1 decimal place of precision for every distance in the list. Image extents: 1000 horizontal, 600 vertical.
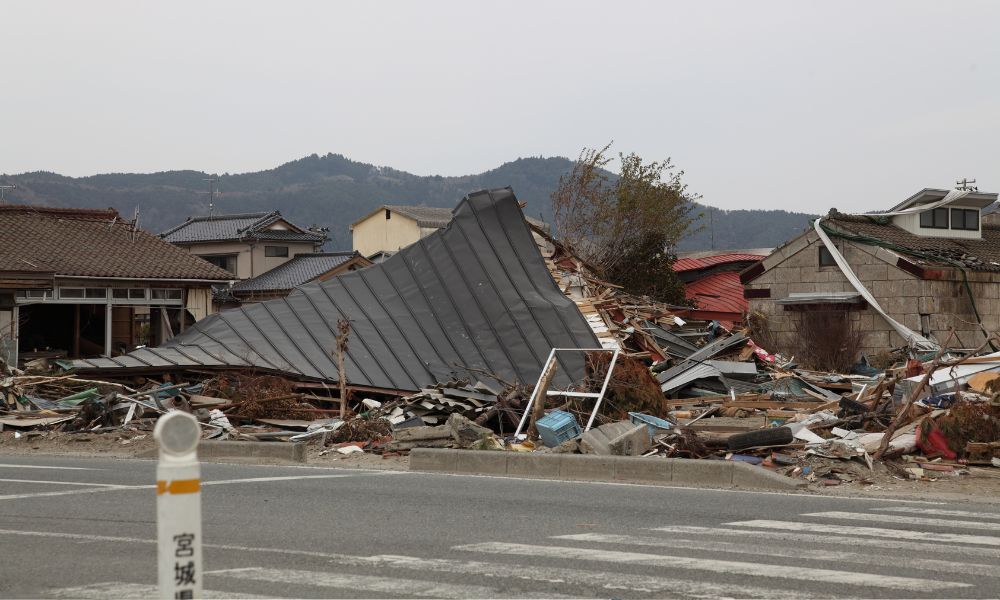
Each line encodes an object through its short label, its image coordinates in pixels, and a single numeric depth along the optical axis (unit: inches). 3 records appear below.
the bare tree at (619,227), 1935.3
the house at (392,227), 3292.3
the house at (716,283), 2074.3
